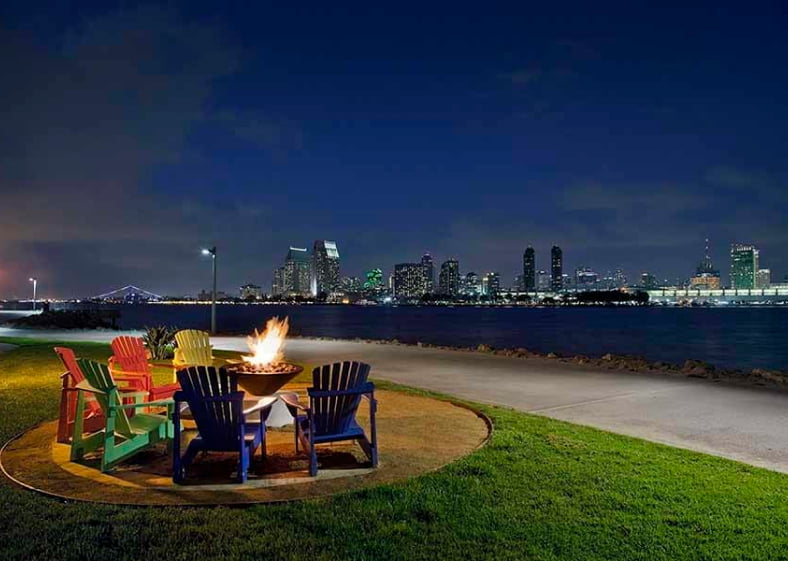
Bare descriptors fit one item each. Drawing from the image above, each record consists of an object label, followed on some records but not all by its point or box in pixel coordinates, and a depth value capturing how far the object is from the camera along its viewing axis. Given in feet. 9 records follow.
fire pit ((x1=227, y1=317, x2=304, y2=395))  22.61
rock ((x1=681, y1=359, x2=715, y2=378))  42.88
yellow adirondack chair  31.16
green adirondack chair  17.31
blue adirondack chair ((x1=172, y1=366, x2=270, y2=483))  16.22
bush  49.39
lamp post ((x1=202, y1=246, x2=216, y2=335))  75.34
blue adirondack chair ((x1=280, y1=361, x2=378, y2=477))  17.62
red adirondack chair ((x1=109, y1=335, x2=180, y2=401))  26.16
